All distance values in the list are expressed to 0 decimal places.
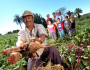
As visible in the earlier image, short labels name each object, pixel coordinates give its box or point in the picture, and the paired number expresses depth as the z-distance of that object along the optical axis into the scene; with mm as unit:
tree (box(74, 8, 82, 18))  50888
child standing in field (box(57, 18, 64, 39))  4032
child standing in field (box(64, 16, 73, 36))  3959
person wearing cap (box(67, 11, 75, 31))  3945
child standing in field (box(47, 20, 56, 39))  4241
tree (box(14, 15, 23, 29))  58688
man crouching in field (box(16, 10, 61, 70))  1324
